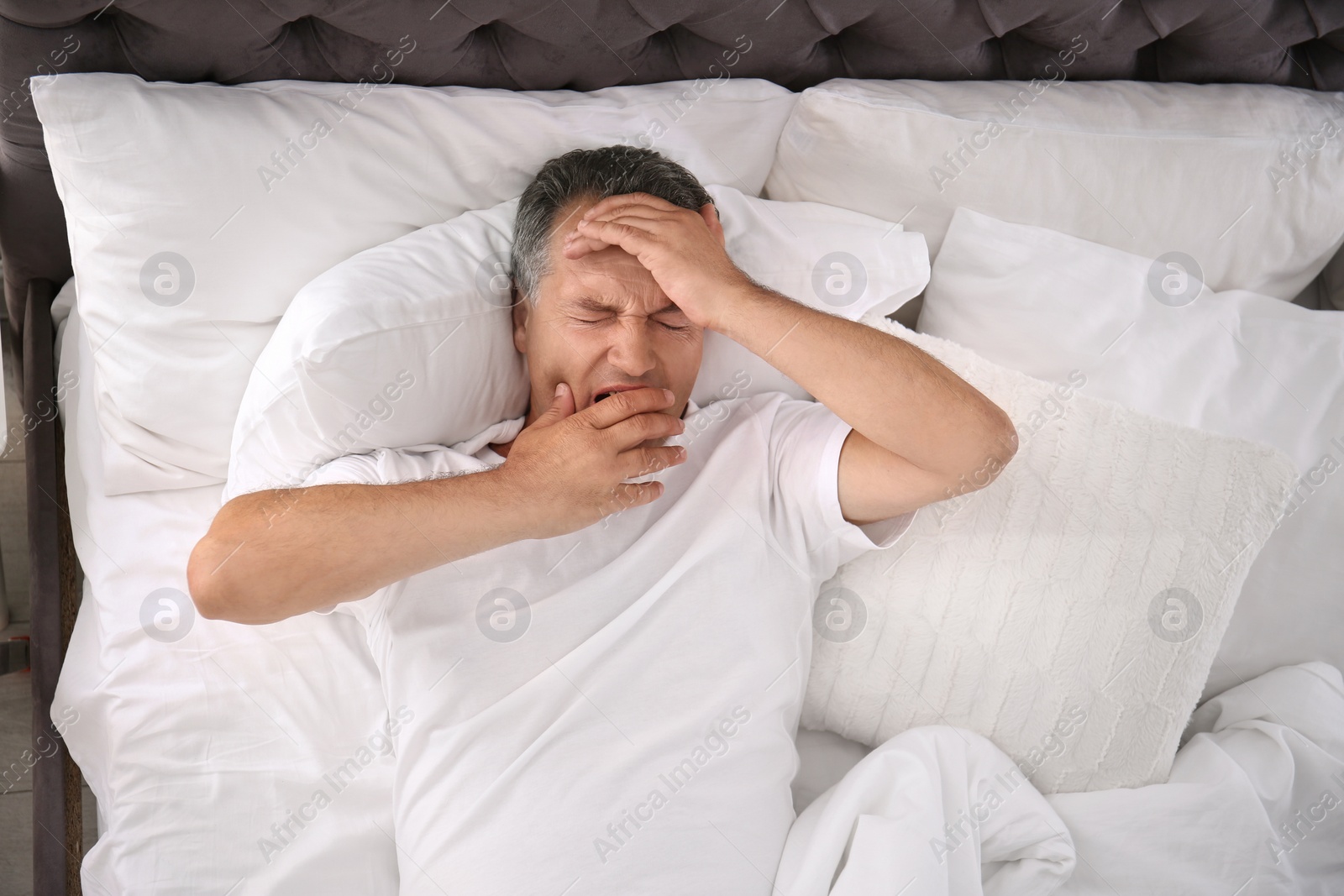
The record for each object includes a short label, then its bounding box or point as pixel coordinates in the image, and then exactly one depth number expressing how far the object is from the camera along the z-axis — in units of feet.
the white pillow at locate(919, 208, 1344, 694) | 5.93
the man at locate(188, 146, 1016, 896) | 4.64
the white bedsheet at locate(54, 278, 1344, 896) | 4.81
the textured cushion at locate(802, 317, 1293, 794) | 5.41
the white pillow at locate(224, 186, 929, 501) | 4.96
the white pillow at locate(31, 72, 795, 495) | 5.01
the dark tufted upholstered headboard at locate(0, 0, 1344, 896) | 5.07
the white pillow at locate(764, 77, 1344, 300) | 6.26
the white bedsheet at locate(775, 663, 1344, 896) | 4.84
